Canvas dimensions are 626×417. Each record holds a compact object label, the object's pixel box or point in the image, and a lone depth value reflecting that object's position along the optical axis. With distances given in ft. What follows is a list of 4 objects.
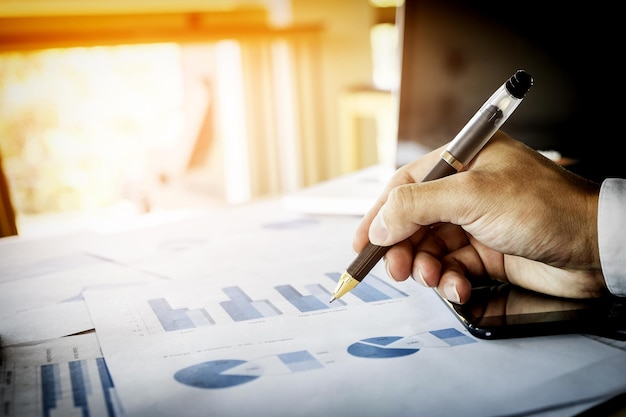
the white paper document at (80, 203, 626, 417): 1.38
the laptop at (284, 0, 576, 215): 3.10
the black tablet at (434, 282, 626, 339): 1.66
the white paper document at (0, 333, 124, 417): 1.42
